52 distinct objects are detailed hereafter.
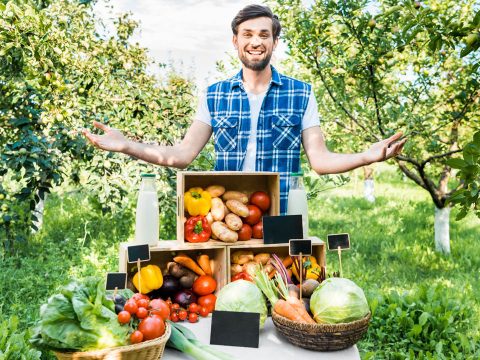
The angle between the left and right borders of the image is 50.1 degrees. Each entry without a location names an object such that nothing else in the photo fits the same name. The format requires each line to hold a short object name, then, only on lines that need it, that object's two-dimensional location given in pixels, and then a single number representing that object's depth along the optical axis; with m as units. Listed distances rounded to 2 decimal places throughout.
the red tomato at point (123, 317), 1.57
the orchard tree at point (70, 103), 3.82
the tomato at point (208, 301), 2.10
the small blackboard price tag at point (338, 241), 1.95
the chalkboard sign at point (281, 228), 2.03
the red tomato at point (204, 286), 2.16
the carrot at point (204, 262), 2.22
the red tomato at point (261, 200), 2.28
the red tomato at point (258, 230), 2.25
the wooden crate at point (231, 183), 2.17
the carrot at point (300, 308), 1.73
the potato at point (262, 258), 2.20
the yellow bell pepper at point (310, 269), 2.09
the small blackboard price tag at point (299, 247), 1.90
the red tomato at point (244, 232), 2.19
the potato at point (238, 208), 2.19
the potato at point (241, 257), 2.19
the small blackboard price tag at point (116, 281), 1.74
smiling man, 2.50
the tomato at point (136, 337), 1.57
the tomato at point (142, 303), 1.67
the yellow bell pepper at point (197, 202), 2.19
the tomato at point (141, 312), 1.62
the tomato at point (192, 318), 2.02
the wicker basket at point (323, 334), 1.67
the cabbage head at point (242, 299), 1.82
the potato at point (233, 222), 2.15
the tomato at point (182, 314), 2.01
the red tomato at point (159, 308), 1.70
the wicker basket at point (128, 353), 1.50
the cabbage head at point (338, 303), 1.70
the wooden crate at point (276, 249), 2.13
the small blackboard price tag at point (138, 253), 1.90
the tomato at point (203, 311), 2.09
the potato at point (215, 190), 2.25
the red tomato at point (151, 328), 1.60
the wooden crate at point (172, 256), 2.12
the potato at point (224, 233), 2.13
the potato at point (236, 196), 2.25
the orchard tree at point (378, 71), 4.34
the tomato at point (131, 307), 1.62
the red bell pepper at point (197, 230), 2.15
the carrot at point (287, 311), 1.73
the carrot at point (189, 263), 2.21
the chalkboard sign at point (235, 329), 1.75
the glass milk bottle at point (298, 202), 2.24
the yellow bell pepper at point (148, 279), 2.09
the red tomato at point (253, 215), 2.24
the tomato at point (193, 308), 2.05
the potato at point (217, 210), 2.19
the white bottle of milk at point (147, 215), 2.14
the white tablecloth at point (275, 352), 1.68
